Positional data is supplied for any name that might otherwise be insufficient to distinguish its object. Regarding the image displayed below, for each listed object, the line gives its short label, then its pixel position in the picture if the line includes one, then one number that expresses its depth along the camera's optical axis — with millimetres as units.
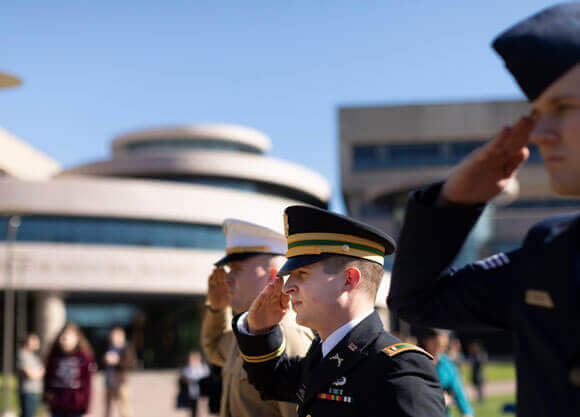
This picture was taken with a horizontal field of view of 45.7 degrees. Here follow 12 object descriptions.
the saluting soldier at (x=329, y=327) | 2109
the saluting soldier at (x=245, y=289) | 3201
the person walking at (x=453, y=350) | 11155
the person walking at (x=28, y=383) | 9844
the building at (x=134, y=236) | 30453
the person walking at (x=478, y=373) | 16281
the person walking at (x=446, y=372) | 6805
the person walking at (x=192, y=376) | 10440
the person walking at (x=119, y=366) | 11805
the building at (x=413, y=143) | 53812
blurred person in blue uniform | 1153
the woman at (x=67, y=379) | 7508
